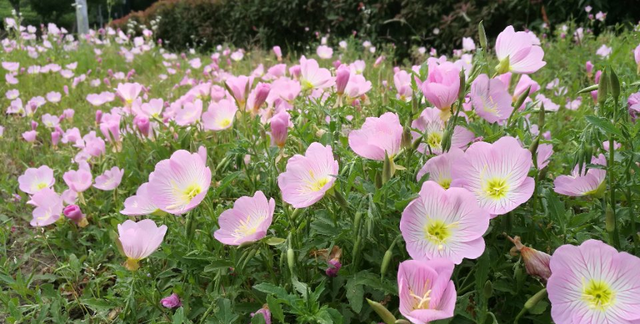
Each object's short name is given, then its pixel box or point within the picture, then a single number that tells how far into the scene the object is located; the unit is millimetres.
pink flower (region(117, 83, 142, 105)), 907
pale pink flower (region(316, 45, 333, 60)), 1262
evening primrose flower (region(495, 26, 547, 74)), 461
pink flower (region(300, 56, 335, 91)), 675
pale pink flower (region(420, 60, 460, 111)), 411
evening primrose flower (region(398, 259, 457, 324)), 322
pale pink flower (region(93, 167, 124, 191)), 681
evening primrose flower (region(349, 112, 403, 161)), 407
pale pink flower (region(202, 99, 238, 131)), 641
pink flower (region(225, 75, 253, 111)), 627
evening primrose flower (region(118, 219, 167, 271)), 454
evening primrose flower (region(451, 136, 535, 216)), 368
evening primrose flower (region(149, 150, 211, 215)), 443
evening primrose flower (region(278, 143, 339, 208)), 403
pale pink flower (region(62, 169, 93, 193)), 668
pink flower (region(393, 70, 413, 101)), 644
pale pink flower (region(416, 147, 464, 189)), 403
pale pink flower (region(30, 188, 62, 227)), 644
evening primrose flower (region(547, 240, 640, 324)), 317
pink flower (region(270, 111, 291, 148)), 506
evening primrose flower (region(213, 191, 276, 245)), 415
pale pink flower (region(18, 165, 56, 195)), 719
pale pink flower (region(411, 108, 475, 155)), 453
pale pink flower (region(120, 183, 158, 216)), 483
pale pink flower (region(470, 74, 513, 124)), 432
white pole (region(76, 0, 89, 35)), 3156
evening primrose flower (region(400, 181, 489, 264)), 355
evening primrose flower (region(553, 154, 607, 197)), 420
